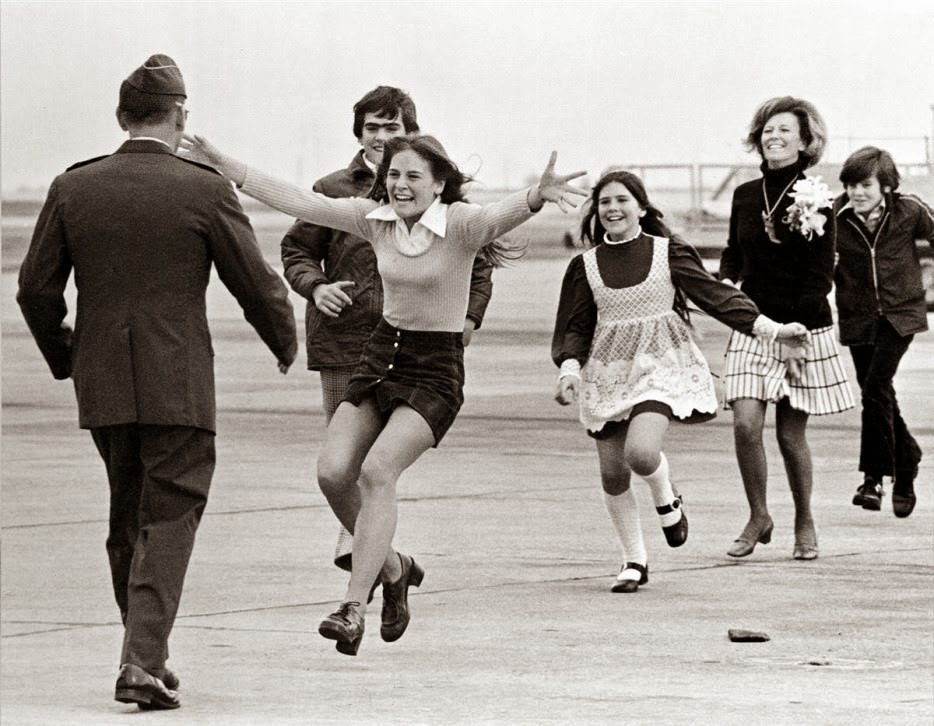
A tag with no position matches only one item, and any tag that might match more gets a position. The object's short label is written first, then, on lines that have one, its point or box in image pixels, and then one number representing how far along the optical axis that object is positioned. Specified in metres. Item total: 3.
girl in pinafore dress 17.62
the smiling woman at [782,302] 18.86
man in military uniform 13.80
